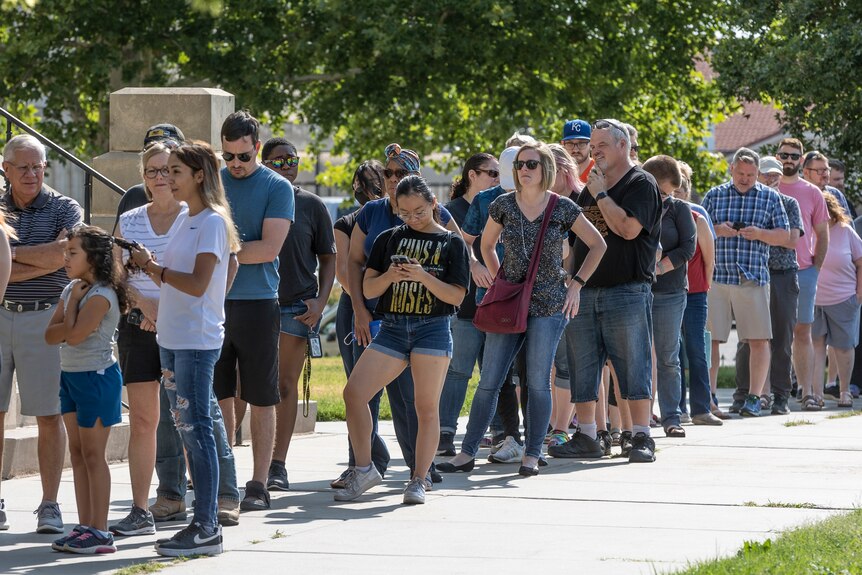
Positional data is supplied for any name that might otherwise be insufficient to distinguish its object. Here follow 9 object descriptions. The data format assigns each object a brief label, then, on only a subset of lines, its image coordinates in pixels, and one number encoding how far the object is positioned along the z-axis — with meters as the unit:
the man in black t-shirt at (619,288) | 18.30
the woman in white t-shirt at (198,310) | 12.54
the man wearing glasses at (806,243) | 25.83
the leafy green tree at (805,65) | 38.12
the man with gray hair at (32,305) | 14.34
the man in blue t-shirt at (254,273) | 14.91
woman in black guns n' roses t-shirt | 15.18
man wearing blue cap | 20.22
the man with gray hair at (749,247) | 24.00
